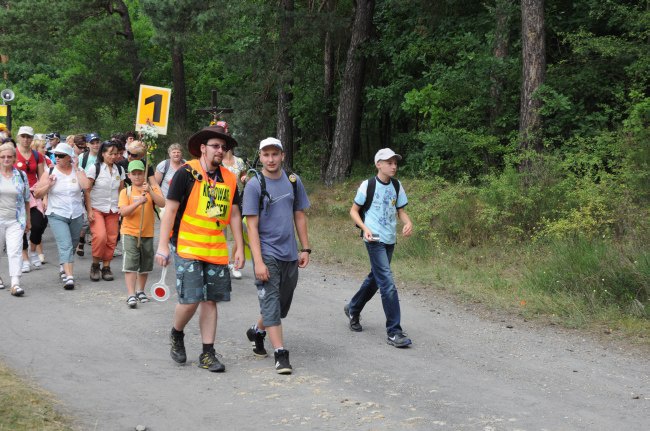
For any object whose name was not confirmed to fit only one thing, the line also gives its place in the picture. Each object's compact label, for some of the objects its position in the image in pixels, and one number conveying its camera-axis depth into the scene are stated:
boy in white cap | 7.91
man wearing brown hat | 6.93
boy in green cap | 9.80
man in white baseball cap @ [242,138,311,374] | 6.98
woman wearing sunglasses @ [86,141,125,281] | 11.01
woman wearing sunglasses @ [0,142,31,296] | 10.26
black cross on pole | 18.36
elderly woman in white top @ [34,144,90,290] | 10.94
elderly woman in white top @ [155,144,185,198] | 11.26
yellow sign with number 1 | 13.29
